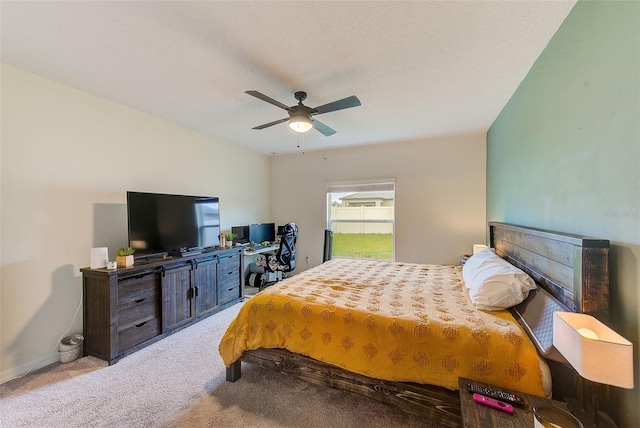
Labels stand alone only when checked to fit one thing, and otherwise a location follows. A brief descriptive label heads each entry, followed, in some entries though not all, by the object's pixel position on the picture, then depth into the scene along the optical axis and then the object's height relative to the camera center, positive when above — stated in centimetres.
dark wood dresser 237 -98
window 468 -12
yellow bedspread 138 -79
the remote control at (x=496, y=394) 116 -90
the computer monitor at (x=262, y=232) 477 -41
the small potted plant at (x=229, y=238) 396 -42
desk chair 435 -82
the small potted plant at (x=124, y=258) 253 -46
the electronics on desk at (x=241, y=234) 454 -41
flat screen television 275 -12
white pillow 168 -54
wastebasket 235 -131
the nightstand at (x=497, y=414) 103 -90
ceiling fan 210 +95
